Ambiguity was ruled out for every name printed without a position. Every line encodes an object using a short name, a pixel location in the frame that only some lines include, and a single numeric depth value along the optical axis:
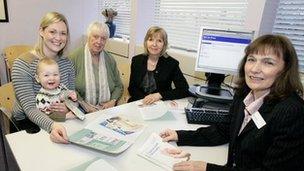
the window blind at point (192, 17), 2.34
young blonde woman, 1.29
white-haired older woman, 2.08
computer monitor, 1.73
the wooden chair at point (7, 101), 1.57
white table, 0.99
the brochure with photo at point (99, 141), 1.07
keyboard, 1.48
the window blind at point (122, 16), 3.63
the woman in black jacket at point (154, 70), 2.11
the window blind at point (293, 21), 1.93
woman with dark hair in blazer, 0.91
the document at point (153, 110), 1.52
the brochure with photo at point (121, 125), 1.28
